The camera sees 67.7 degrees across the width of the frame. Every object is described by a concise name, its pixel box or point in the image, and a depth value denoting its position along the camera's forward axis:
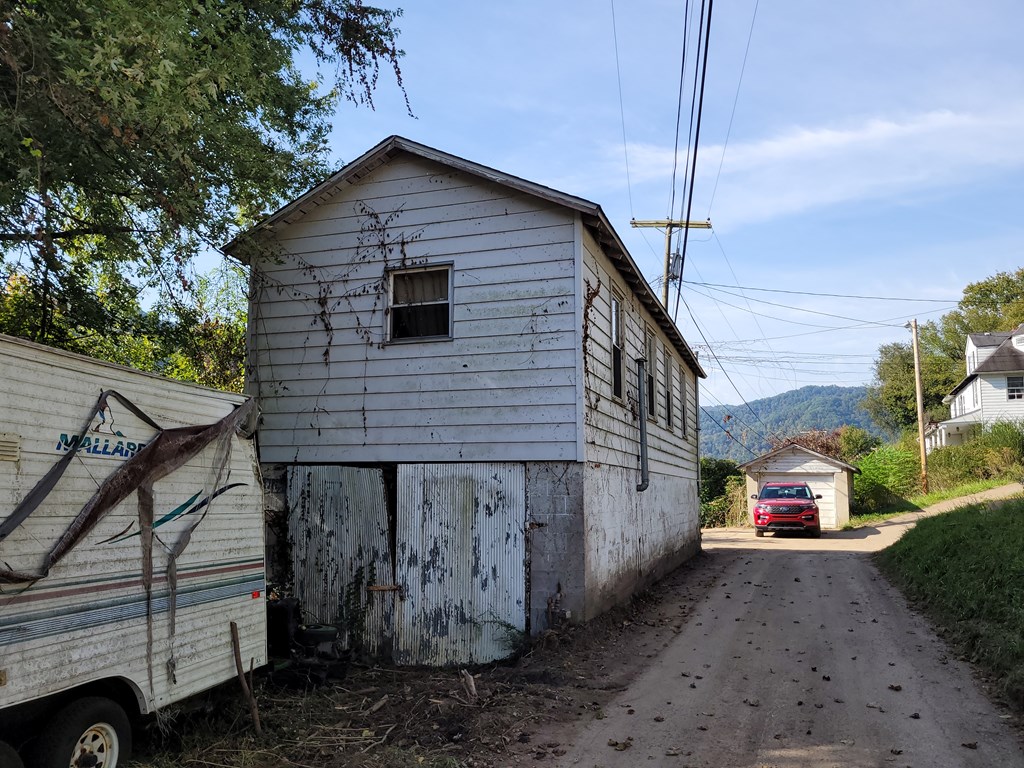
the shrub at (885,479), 35.31
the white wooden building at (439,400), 9.20
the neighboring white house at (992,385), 44.28
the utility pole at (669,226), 26.05
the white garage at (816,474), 33.41
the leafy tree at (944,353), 62.16
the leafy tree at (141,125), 6.50
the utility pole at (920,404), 34.28
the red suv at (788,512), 27.11
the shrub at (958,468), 34.53
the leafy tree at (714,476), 38.09
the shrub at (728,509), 35.69
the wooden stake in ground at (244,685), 6.18
